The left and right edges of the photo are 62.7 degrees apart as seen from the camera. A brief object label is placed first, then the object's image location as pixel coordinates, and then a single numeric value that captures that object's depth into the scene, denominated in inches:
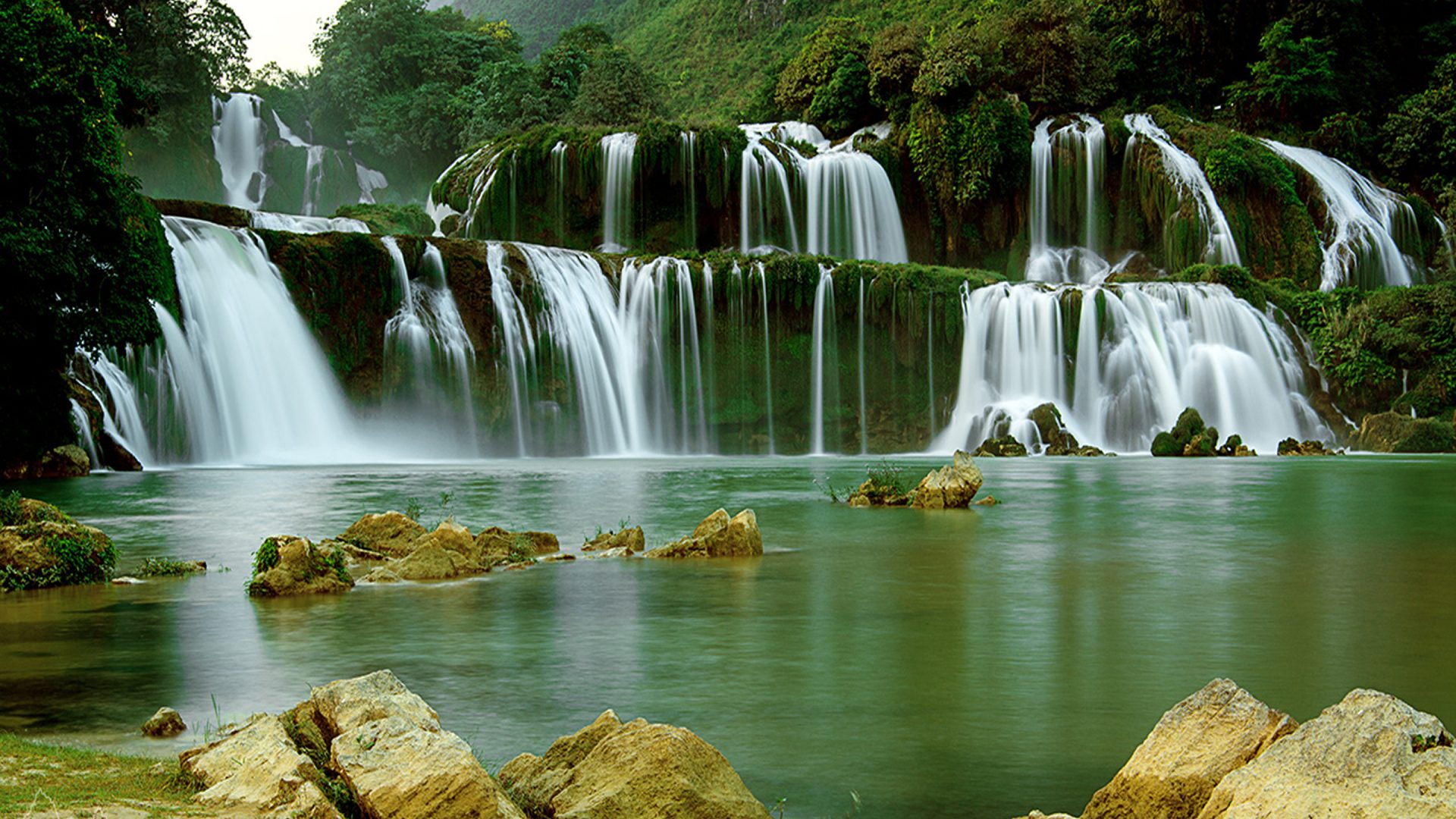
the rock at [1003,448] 1160.2
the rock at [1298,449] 1127.0
